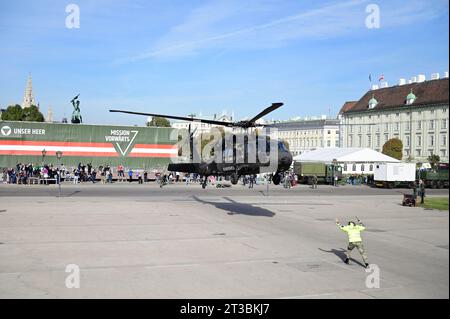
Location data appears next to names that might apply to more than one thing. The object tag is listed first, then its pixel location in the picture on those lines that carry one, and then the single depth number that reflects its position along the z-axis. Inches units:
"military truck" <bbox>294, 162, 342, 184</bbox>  2354.8
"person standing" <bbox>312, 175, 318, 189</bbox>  2127.1
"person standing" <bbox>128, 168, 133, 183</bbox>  2137.1
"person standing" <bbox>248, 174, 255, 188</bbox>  1939.1
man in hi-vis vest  536.9
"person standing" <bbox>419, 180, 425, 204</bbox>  1333.7
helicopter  850.1
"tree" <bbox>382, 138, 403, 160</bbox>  3484.3
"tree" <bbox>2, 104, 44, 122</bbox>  4443.9
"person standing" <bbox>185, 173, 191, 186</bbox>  2089.1
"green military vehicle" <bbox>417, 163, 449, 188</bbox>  2256.4
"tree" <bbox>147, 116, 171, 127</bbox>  5339.6
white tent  2504.9
